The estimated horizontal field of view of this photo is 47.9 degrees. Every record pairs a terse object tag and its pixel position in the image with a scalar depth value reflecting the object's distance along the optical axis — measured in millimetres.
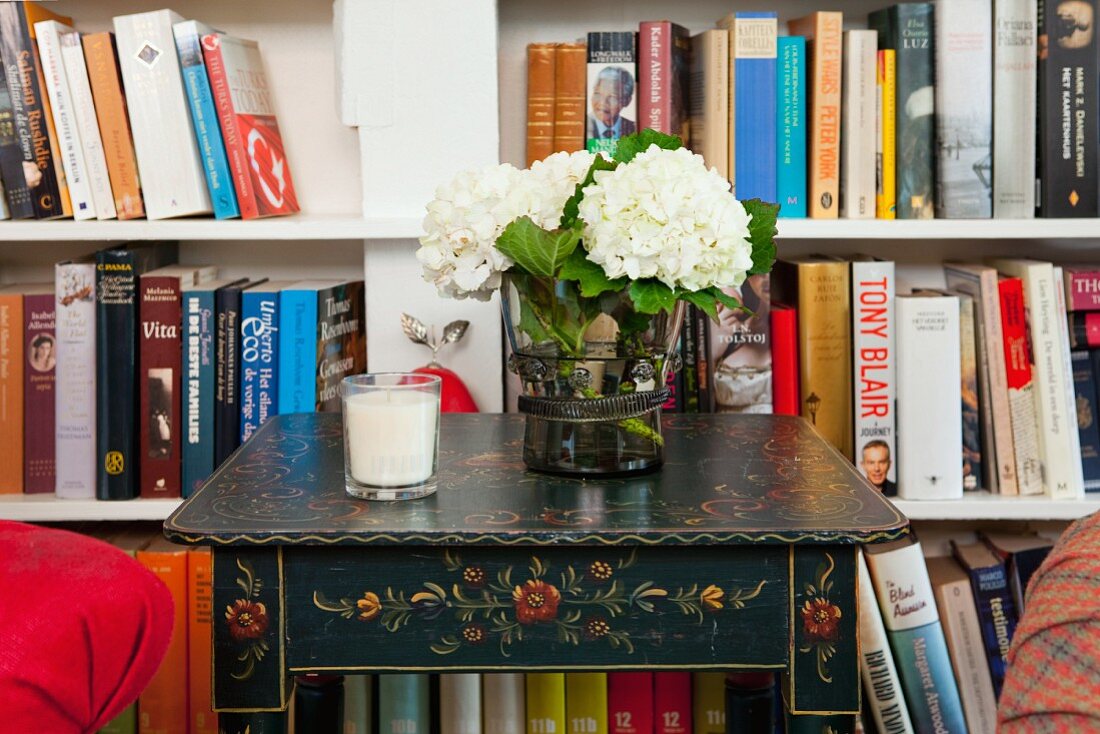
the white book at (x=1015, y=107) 1447
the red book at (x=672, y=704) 1474
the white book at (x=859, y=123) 1463
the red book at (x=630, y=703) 1467
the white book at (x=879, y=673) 1445
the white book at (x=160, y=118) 1439
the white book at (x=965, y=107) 1449
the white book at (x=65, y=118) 1442
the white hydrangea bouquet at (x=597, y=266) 955
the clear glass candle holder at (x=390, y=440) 980
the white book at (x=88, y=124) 1447
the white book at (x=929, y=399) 1479
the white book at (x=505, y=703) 1460
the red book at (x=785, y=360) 1504
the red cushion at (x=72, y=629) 760
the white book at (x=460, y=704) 1461
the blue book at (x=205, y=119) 1448
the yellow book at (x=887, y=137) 1474
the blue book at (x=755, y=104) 1456
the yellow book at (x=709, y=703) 1473
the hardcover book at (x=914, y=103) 1459
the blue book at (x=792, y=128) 1471
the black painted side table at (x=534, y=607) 931
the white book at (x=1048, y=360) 1469
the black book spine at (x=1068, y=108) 1433
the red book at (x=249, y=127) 1460
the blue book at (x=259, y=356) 1478
